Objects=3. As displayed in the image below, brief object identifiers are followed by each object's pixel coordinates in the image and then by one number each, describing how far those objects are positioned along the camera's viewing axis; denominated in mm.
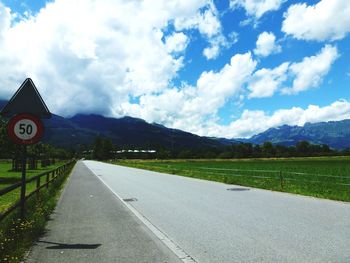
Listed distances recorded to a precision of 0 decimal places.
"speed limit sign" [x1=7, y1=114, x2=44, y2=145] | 8898
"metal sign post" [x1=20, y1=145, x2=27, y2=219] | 9305
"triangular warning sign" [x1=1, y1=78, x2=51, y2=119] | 9183
